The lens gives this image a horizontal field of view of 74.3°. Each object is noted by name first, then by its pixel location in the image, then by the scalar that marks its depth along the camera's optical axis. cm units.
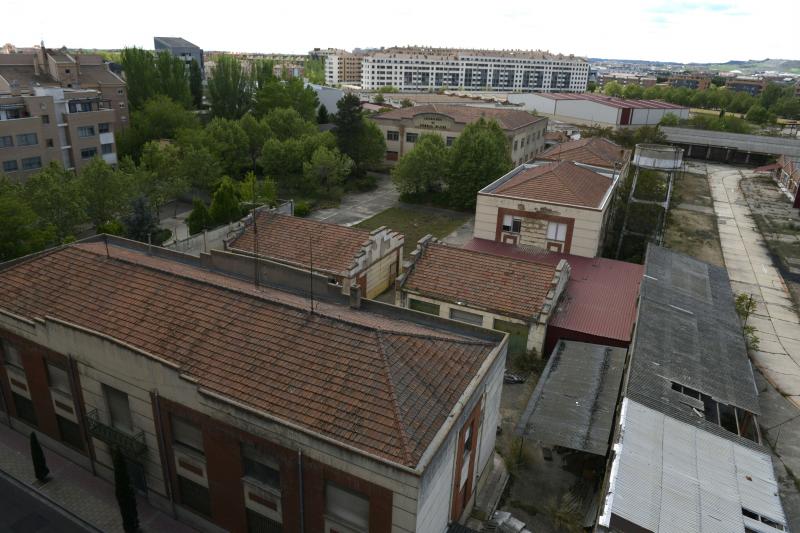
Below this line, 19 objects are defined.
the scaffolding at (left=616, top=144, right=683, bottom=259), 5075
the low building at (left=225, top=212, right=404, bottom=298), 3472
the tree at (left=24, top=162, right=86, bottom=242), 4016
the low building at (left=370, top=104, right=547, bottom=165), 7575
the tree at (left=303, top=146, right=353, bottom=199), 6275
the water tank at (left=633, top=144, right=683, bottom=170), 5075
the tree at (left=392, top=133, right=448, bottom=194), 6225
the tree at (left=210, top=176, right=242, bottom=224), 4834
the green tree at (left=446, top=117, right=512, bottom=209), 5888
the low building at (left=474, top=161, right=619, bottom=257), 3881
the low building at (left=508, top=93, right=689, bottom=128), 11869
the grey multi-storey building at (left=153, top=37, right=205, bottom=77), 18475
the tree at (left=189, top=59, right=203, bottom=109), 10654
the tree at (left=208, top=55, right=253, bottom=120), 9094
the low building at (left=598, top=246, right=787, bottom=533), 1614
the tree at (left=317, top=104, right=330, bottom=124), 10044
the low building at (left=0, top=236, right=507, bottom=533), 1527
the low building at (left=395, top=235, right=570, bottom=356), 2967
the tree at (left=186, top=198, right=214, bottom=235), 4712
